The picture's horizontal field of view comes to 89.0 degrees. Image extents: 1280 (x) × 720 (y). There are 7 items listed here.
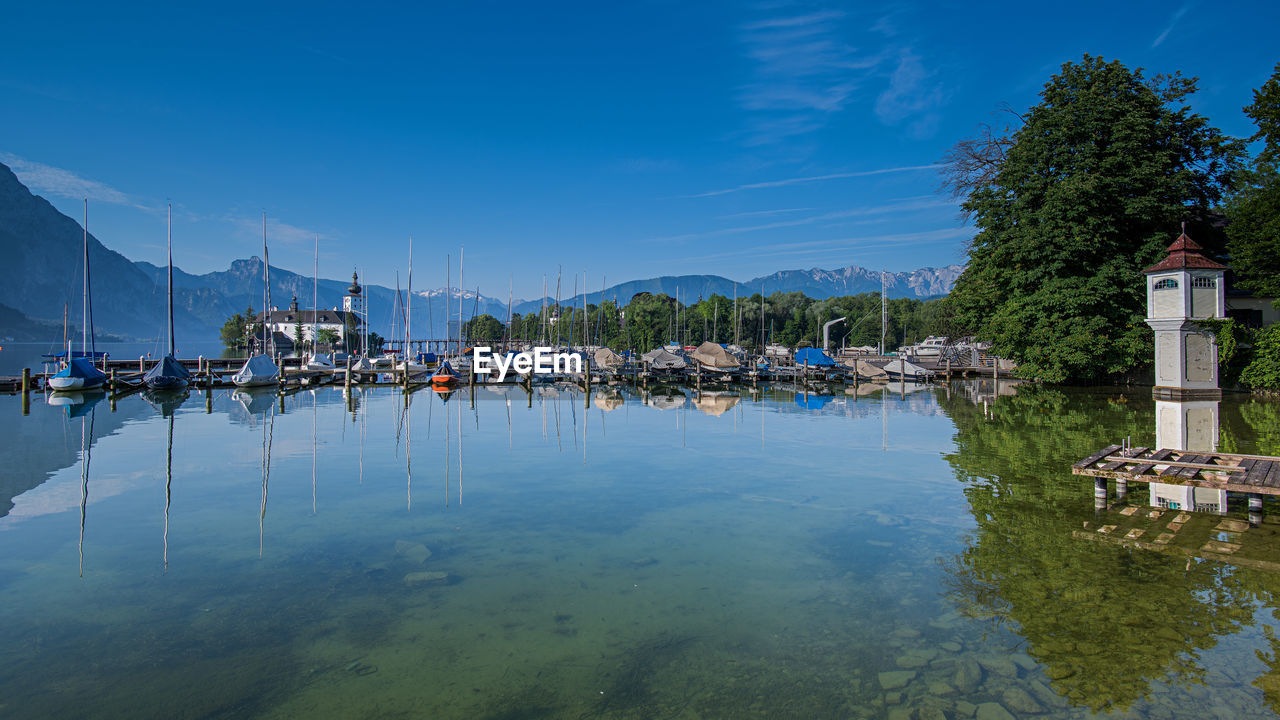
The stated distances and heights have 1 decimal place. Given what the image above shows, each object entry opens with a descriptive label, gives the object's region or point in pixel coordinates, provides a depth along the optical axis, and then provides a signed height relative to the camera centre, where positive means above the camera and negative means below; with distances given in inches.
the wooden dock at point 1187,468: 374.0 -71.8
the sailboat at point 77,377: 1424.7 -26.9
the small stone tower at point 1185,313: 738.8 +49.3
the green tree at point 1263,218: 1074.7 +236.7
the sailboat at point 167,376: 1524.4 -28.6
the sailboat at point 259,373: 1632.6 -24.9
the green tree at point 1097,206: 1246.9 +294.7
